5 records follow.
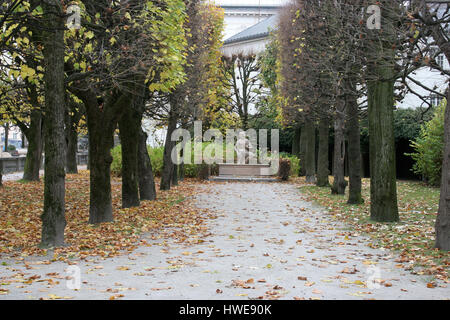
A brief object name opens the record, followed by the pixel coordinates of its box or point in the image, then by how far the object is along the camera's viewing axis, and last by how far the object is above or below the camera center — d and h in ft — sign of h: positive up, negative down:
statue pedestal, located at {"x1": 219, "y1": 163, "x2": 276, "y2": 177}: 114.01 -2.30
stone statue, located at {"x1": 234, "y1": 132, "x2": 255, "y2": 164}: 120.16 +1.63
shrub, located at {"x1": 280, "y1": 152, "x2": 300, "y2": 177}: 115.34 -1.64
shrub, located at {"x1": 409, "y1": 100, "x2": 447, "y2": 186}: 86.33 +1.73
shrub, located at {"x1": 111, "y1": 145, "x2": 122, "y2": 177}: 110.93 -1.67
